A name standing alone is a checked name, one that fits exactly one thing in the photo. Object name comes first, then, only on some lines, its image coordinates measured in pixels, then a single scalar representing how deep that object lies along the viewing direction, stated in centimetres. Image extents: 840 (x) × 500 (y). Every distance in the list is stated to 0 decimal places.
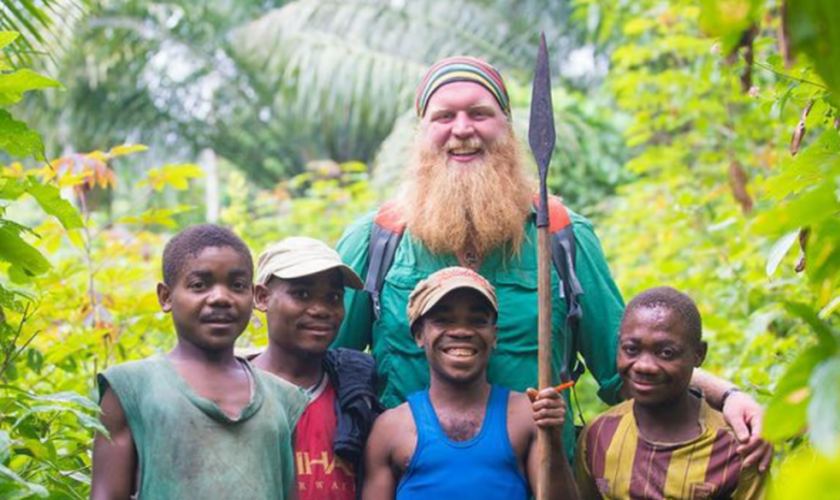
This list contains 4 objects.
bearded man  368
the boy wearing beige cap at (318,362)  325
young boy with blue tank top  322
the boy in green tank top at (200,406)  277
